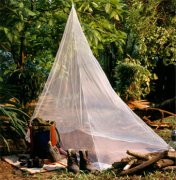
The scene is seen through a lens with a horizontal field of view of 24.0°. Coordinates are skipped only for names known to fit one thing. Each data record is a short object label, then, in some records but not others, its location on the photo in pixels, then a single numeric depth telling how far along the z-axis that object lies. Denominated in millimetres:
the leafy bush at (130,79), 9391
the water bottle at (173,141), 5602
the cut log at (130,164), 4646
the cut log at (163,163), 4680
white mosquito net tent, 5152
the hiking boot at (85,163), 4797
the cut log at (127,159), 4822
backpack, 5285
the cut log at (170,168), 4734
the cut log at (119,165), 4781
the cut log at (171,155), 4637
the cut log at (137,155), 4746
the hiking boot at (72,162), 4777
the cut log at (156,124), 7468
